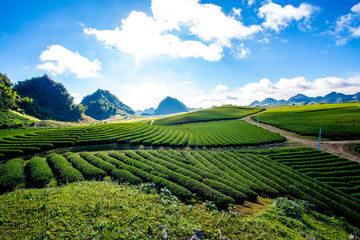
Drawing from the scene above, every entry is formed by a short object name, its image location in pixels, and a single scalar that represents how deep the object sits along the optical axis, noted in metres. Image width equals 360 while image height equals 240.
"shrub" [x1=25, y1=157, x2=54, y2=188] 15.41
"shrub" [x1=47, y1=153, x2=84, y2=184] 15.91
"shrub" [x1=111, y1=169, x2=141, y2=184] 16.02
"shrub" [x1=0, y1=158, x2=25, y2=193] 14.50
